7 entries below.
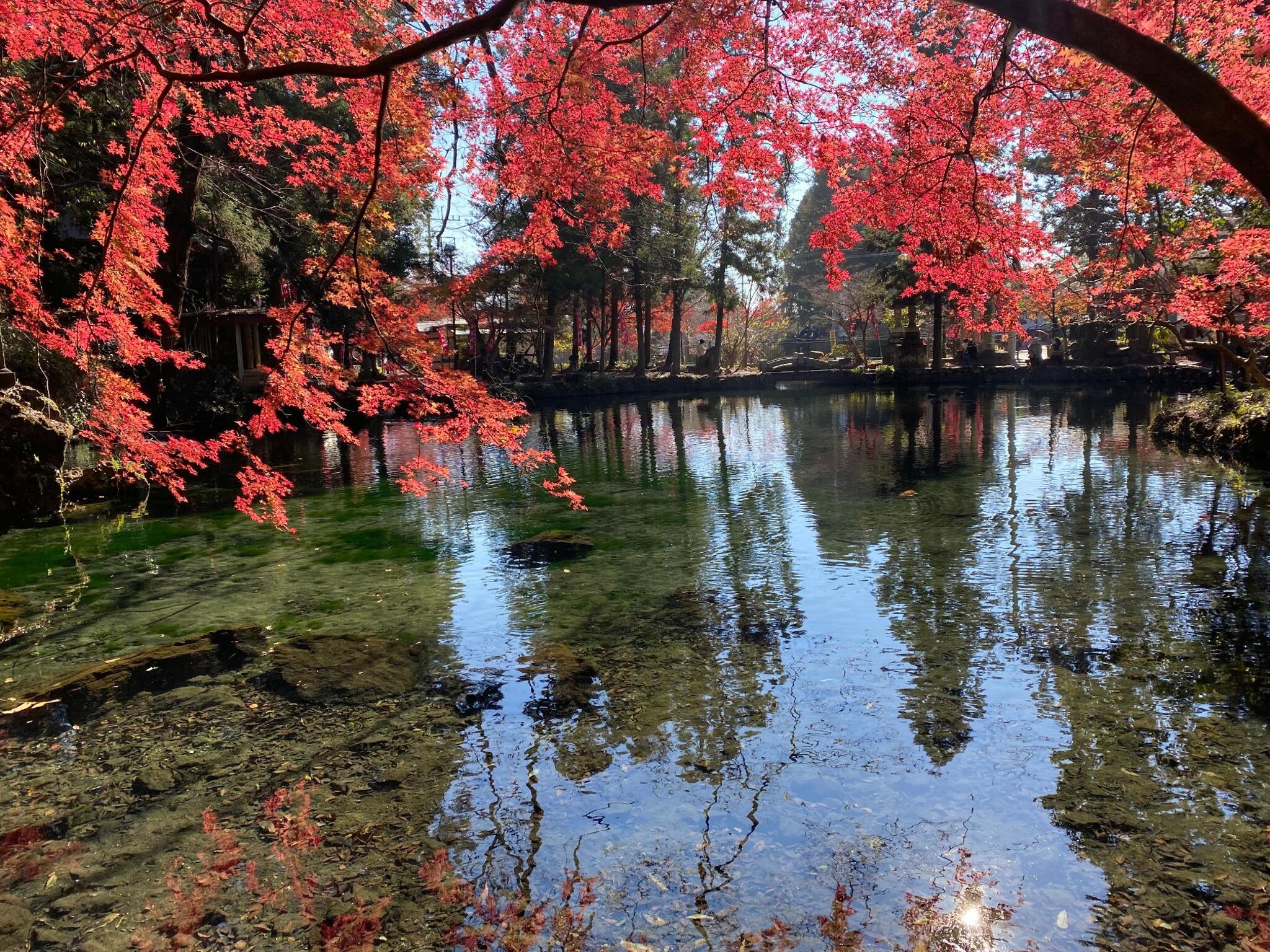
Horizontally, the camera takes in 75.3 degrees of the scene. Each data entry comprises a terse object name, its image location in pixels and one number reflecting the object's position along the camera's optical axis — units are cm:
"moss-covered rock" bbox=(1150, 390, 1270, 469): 1154
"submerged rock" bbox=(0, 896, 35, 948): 292
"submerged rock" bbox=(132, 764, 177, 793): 402
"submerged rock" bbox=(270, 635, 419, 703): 505
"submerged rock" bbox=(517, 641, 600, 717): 481
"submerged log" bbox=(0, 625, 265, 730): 496
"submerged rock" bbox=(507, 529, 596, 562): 823
